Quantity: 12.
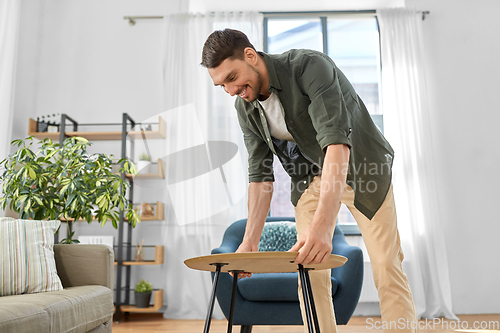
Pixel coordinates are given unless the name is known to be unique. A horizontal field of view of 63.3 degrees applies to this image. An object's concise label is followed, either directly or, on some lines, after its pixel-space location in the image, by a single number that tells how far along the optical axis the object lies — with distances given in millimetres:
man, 1032
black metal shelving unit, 3008
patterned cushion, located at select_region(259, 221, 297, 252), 2617
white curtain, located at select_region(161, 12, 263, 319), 3236
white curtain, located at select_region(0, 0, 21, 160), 3025
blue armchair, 2068
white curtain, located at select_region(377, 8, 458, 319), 3139
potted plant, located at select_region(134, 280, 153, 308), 3000
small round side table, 870
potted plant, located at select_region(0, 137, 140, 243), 2172
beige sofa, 1285
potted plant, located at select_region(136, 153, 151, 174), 3303
